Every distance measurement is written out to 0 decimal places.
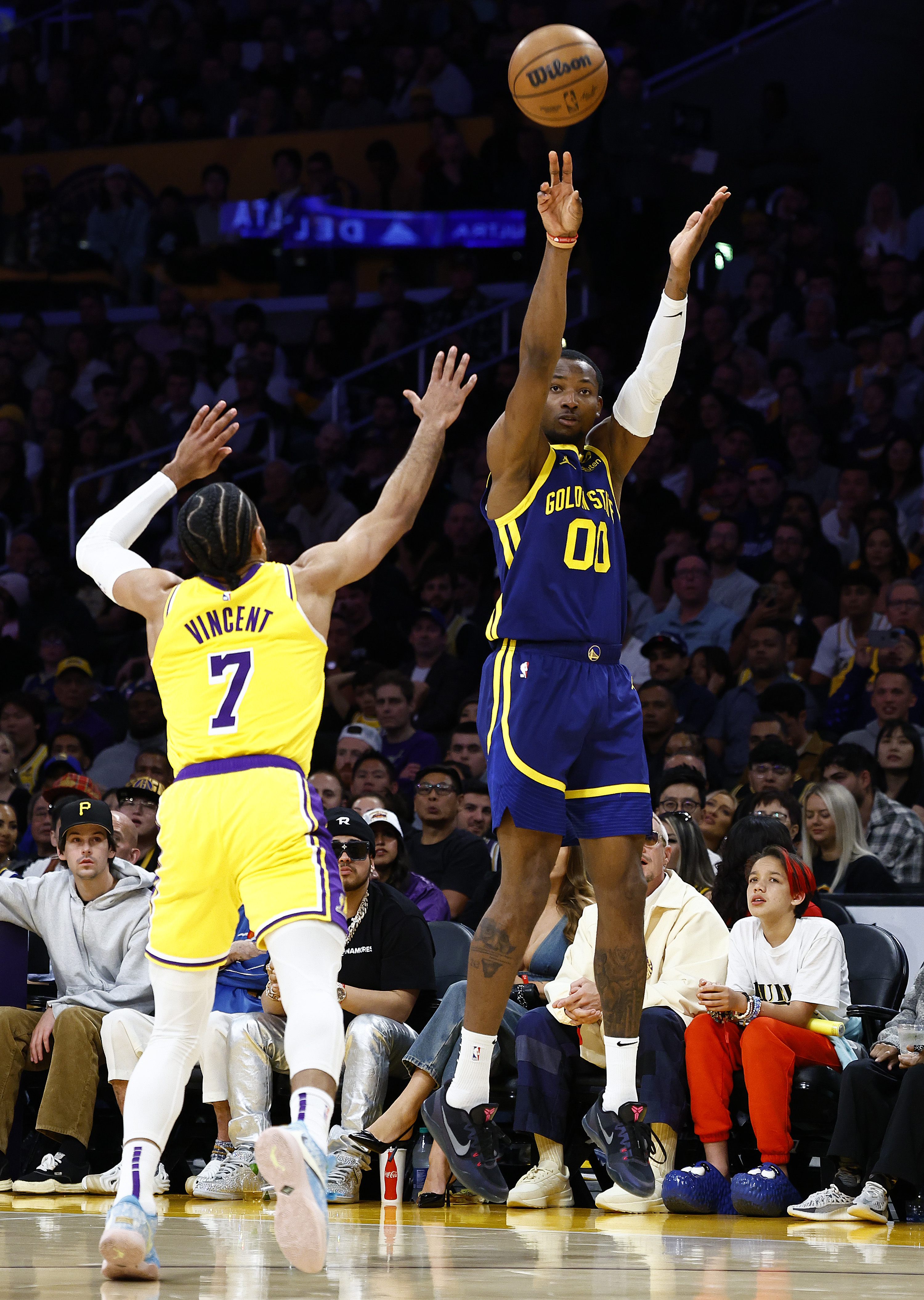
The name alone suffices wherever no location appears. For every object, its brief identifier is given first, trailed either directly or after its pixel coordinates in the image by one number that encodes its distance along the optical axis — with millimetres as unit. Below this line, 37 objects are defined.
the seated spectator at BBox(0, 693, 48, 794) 22937
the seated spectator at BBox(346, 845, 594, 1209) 14187
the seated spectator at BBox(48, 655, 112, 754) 23797
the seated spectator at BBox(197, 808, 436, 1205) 14422
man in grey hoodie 15023
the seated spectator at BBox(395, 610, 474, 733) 22047
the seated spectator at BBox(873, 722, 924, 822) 17797
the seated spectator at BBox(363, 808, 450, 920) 16187
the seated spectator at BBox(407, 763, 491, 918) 17266
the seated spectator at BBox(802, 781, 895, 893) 15750
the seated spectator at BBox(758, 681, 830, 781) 18984
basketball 10937
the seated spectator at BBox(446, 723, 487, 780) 19562
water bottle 14977
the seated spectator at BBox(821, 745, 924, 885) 16672
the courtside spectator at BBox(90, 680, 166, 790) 22047
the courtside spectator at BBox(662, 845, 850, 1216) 12969
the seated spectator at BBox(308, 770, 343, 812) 17937
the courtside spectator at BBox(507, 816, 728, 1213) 13562
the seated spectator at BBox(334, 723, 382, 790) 20359
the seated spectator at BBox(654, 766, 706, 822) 16484
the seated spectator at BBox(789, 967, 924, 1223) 12430
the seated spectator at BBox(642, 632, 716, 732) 20078
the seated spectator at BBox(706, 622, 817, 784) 19734
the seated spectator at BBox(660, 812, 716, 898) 15406
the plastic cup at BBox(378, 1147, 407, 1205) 13945
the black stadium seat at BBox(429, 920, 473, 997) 15711
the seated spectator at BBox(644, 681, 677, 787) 19297
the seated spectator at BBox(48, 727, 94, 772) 22297
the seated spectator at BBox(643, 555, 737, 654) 21797
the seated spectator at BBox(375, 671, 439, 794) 20969
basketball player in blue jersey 10344
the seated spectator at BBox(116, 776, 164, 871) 18141
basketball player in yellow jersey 9062
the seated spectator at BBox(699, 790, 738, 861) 16875
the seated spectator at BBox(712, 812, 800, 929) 14375
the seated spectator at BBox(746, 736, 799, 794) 17469
